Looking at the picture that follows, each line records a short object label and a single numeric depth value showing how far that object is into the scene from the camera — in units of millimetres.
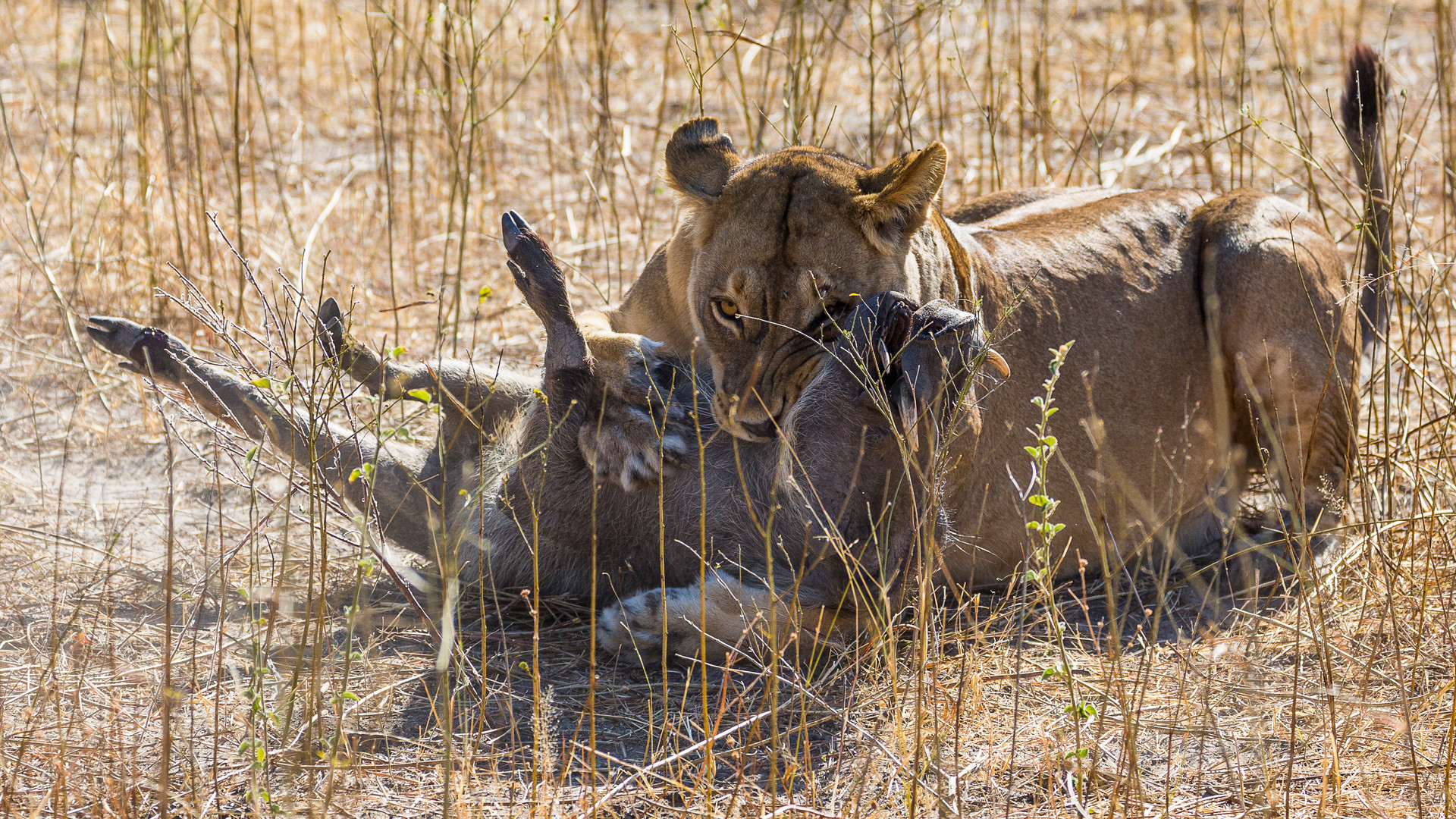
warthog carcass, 6012
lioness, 6516
